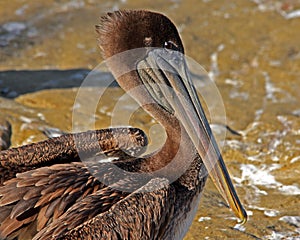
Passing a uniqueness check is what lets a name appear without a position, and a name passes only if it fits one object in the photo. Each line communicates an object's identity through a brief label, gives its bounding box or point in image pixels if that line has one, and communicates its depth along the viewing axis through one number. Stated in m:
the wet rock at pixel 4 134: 11.27
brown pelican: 7.15
